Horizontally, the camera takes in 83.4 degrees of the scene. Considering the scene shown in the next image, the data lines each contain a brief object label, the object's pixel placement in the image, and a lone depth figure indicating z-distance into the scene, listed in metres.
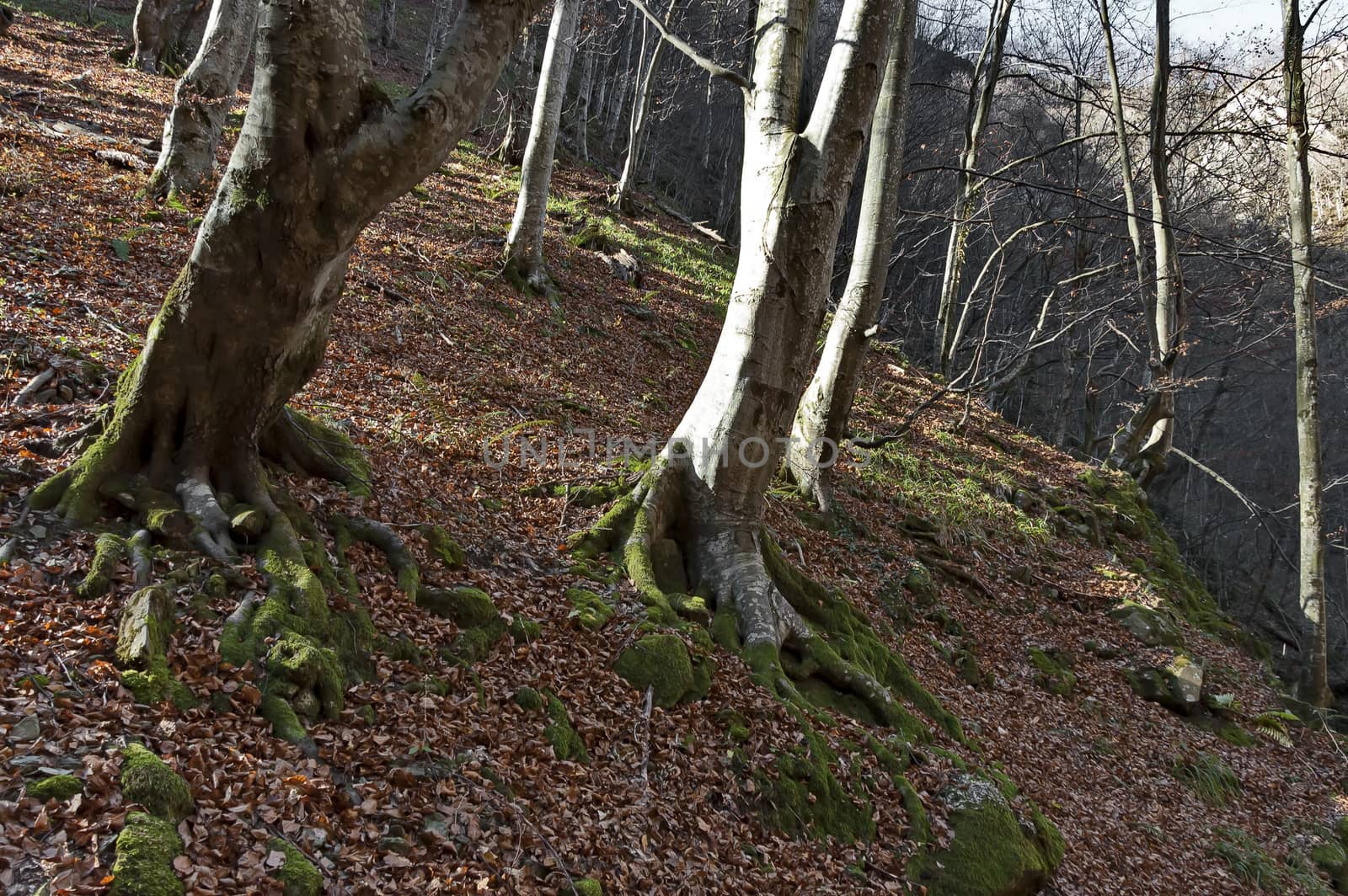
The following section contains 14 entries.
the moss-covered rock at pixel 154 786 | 2.59
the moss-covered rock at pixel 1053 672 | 8.09
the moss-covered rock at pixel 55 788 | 2.44
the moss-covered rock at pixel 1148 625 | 9.57
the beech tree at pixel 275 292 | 3.70
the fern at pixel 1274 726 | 8.96
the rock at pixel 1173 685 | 8.72
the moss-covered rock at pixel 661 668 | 4.77
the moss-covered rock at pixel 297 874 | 2.61
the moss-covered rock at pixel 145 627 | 3.14
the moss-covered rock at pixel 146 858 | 2.32
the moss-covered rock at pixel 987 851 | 4.59
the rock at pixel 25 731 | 2.63
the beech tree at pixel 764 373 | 5.65
